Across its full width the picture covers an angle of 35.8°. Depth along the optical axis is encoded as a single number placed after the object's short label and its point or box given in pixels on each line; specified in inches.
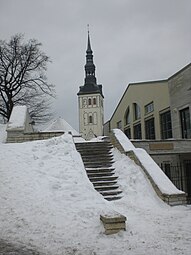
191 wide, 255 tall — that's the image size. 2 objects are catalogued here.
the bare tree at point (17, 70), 1032.8
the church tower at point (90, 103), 3103.1
